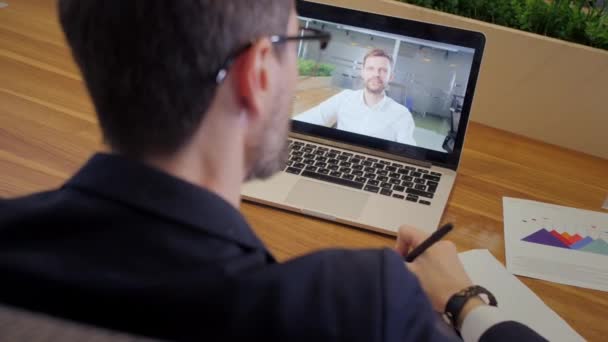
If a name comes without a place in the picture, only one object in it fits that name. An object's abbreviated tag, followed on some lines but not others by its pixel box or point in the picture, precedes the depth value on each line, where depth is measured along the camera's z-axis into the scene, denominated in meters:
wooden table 0.97
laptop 1.11
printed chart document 0.97
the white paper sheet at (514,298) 0.86
